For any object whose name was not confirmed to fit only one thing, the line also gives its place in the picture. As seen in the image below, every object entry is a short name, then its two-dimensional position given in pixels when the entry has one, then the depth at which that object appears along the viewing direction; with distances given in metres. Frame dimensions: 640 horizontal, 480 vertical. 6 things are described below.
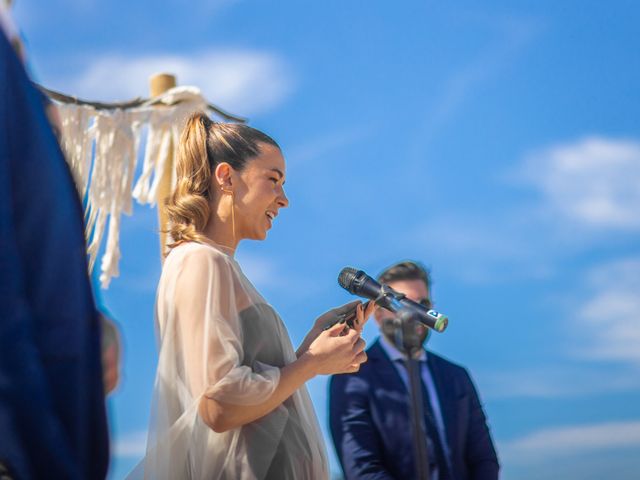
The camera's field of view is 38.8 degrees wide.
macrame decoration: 4.97
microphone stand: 2.37
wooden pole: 5.09
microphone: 2.56
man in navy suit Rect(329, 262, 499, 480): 3.96
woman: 2.42
